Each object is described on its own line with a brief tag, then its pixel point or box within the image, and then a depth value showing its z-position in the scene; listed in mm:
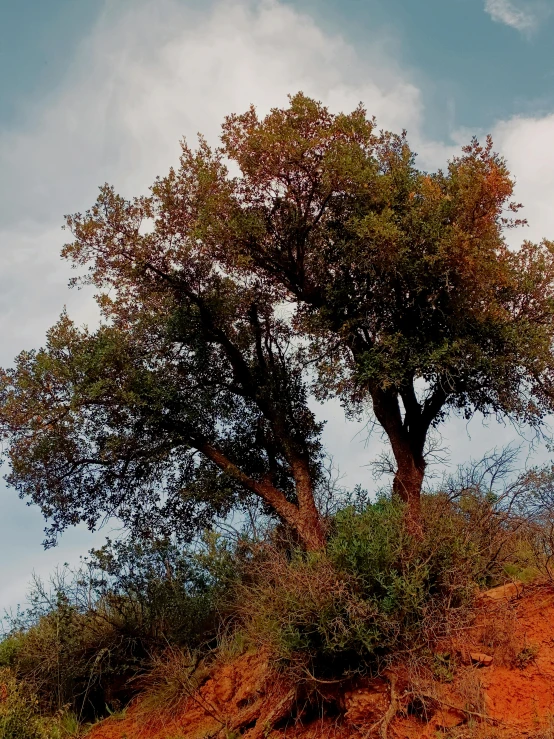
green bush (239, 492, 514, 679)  11688
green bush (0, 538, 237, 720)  15617
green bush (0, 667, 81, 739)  12578
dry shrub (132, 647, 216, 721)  13992
